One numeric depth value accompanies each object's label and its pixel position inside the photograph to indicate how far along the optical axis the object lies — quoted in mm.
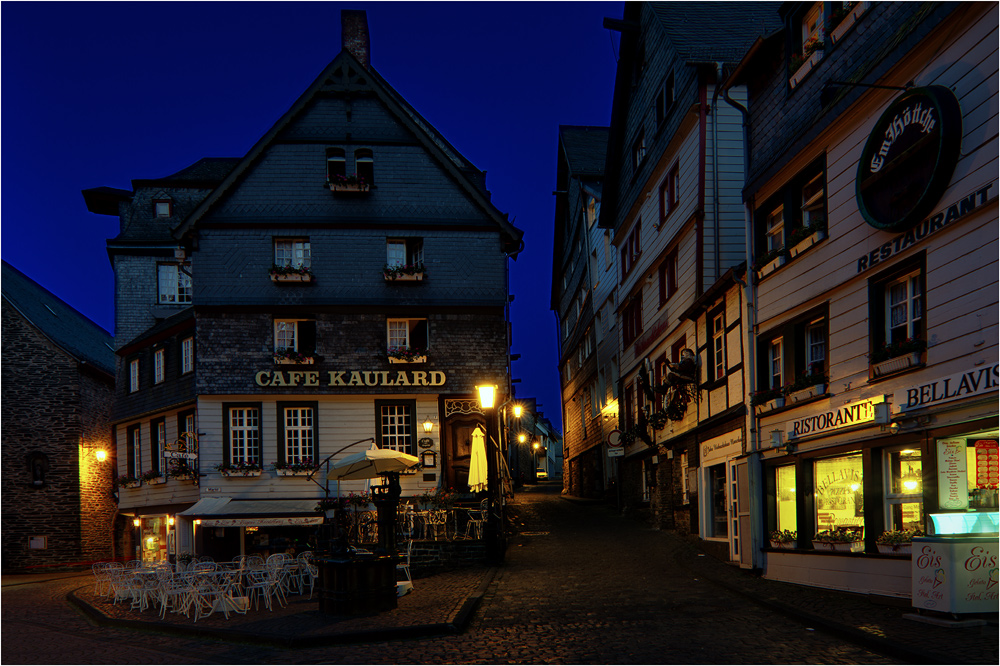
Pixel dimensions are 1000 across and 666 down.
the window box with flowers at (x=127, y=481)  32250
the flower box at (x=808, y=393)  15359
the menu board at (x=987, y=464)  11609
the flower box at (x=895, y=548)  12828
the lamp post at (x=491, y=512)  20422
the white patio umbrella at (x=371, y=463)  17938
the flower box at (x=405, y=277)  28172
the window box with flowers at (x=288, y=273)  27944
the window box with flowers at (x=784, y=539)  16269
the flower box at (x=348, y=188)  28547
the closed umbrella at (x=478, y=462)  23900
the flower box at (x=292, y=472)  27552
